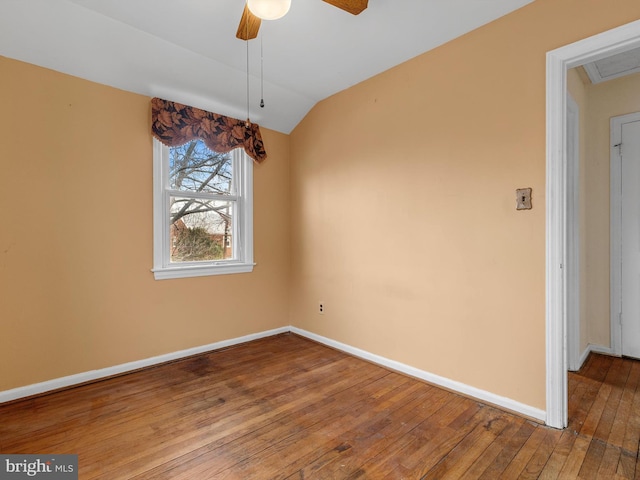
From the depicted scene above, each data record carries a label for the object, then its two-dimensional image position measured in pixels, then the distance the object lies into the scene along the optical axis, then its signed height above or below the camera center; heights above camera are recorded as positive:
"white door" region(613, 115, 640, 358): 2.96 +0.06
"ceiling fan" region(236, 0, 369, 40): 1.75 +1.29
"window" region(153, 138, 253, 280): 3.05 +0.31
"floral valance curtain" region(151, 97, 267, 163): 2.92 +1.10
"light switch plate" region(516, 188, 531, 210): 2.11 +0.27
